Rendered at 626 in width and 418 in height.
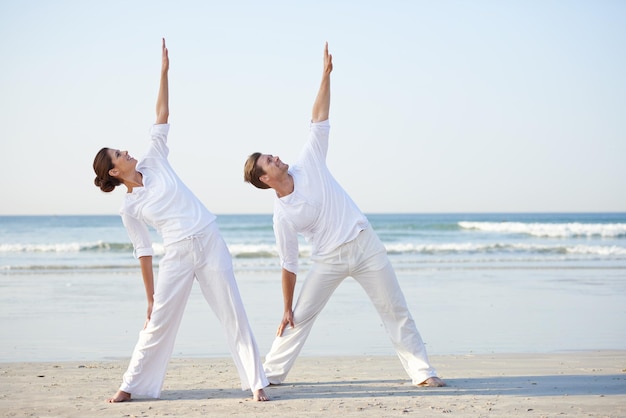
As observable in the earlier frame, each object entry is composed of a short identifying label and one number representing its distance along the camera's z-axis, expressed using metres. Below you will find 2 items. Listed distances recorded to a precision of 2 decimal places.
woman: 4.84
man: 5.08
